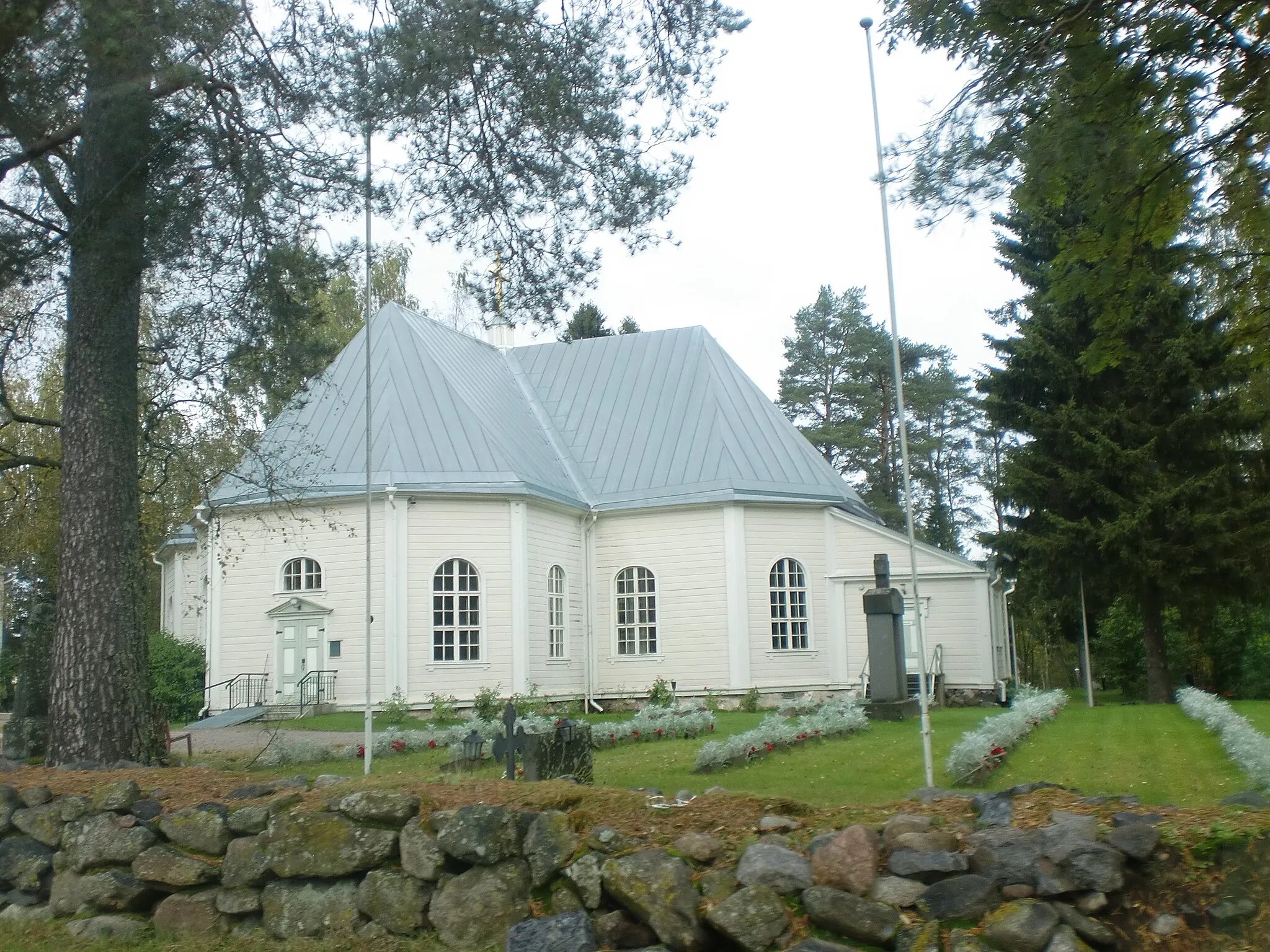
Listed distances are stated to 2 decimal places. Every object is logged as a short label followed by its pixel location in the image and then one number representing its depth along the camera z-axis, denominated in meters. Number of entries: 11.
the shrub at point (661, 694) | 21.97
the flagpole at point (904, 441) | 8.84
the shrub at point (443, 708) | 19.42
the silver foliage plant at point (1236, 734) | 8.54
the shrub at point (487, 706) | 19.69
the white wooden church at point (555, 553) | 21.16
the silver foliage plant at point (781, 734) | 11.24
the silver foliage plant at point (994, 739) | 9.55
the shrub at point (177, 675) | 24.31
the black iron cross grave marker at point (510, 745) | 8.08
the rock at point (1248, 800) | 4.89
